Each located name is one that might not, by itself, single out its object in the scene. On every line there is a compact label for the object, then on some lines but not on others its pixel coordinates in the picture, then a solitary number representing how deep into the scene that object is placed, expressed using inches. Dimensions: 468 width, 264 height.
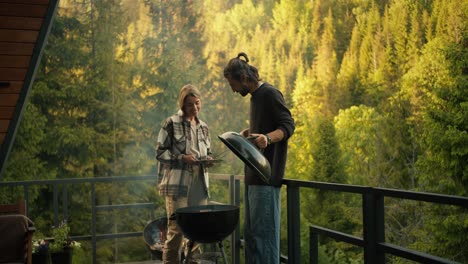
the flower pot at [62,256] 169.2
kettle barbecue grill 110.8
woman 136.3
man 103.8
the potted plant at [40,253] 159.9
